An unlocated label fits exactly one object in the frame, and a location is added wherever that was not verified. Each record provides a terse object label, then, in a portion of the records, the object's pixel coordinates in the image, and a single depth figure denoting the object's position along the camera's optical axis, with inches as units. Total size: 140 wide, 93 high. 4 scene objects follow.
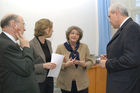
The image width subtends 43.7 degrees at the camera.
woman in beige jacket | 93.2
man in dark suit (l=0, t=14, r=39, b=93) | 58.9
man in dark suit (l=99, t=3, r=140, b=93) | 64.2
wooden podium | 137.5
